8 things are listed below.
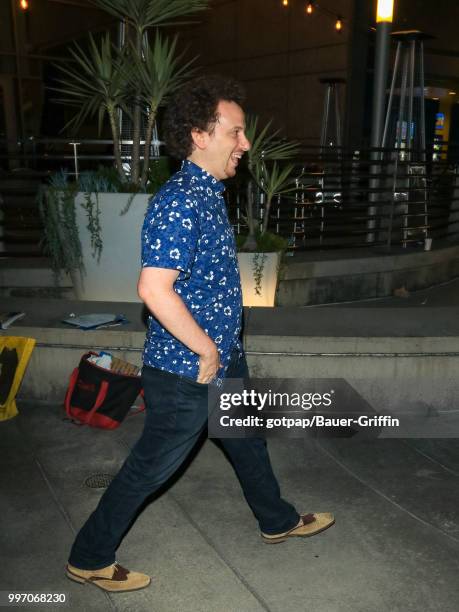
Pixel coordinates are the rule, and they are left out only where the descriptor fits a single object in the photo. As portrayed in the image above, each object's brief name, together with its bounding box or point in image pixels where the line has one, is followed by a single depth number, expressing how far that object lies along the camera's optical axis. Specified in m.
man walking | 2.06
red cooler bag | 3.89
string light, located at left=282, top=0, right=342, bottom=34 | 15.45
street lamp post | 9.41
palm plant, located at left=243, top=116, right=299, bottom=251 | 6.05
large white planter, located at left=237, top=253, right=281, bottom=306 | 5.86
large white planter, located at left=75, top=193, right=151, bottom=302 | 5.16
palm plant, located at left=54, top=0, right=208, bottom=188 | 5.06
